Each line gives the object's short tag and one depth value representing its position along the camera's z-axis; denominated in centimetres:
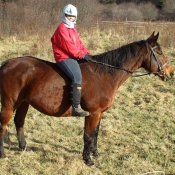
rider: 383
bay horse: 399
